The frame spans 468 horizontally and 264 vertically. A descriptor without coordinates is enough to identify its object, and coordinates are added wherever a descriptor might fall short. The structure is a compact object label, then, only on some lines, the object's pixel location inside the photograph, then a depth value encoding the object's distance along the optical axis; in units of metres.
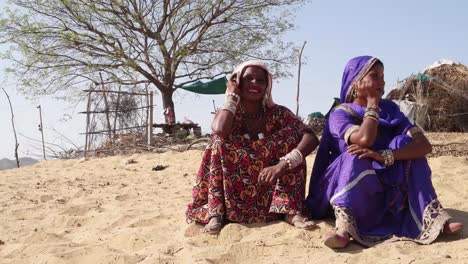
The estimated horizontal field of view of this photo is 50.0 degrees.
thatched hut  11.24
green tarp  13.09
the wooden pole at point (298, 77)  11.27
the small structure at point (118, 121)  10.07
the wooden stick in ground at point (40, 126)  10.89
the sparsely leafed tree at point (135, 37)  14.13
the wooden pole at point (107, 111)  10.57
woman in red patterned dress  2.82
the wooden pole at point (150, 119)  9.90
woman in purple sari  2.48
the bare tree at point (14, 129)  11.12
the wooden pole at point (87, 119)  10.55
